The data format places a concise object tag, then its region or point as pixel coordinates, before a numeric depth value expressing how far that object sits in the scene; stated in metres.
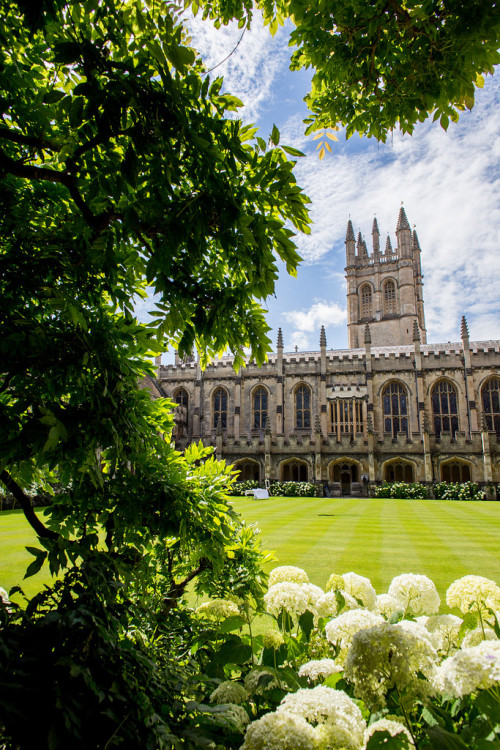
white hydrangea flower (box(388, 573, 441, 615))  2.64
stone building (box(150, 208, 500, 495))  28.59
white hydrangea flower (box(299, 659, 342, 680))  1.98
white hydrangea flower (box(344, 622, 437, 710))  1.53
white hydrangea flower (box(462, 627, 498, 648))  2.20
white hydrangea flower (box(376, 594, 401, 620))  2.67
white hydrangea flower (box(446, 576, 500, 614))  2.39
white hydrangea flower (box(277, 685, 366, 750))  1.37
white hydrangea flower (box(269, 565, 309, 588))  2.74
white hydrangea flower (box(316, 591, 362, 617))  2.55
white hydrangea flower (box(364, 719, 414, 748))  1.49
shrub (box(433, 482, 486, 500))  25.30
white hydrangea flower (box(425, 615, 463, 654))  2.43
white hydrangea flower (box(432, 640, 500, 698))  1.56
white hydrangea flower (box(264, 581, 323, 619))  2.43
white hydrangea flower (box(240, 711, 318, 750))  1.29
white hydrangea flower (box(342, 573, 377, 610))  2.74
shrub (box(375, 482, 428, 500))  25.84
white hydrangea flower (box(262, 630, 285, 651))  2.26
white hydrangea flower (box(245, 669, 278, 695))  1.86
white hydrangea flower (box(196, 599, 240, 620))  2.47
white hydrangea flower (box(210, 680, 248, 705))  1.78
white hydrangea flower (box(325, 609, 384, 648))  2.15
